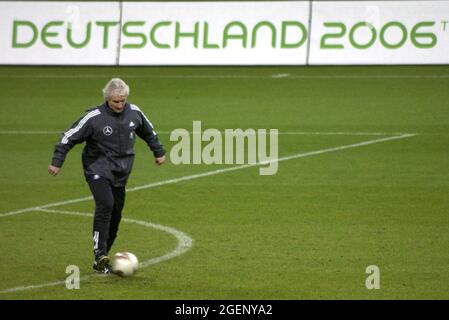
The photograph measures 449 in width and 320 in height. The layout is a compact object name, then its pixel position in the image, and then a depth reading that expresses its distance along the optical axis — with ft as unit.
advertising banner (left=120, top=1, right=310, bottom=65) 95.20
